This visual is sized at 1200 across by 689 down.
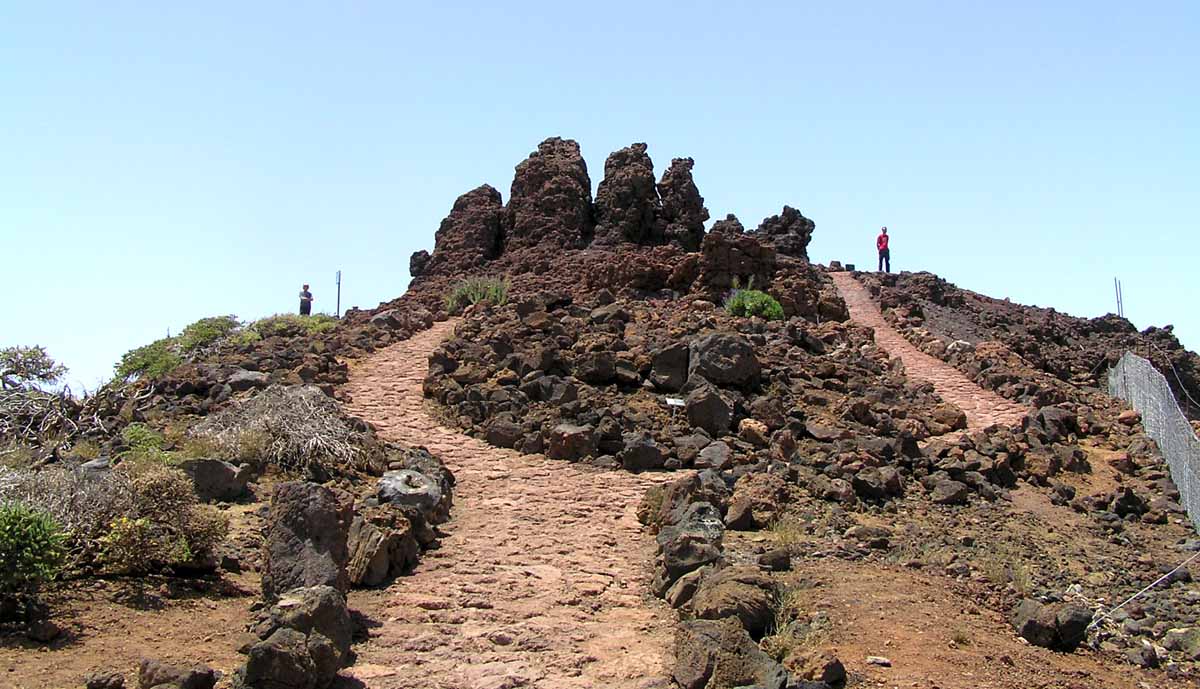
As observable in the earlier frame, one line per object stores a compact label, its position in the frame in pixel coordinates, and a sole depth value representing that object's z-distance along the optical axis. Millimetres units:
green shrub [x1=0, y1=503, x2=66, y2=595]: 6930
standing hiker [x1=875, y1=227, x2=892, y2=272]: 32125
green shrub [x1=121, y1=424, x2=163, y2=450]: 11109
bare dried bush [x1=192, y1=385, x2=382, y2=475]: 10922
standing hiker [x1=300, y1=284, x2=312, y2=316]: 27328
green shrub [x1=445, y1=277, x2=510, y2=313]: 21031
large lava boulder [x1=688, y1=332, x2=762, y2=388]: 14227
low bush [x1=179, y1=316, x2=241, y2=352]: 18672
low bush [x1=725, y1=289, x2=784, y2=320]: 18859
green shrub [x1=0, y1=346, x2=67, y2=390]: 13625
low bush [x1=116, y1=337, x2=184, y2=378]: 16747
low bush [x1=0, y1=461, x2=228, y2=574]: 7906
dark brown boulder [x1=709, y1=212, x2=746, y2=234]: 24495
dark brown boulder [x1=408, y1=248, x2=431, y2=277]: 26581
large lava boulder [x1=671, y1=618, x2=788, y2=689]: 6277
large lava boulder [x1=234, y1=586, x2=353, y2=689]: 6043
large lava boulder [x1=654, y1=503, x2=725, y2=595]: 8297
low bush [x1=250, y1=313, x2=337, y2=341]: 19922
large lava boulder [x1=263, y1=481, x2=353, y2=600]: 7426
